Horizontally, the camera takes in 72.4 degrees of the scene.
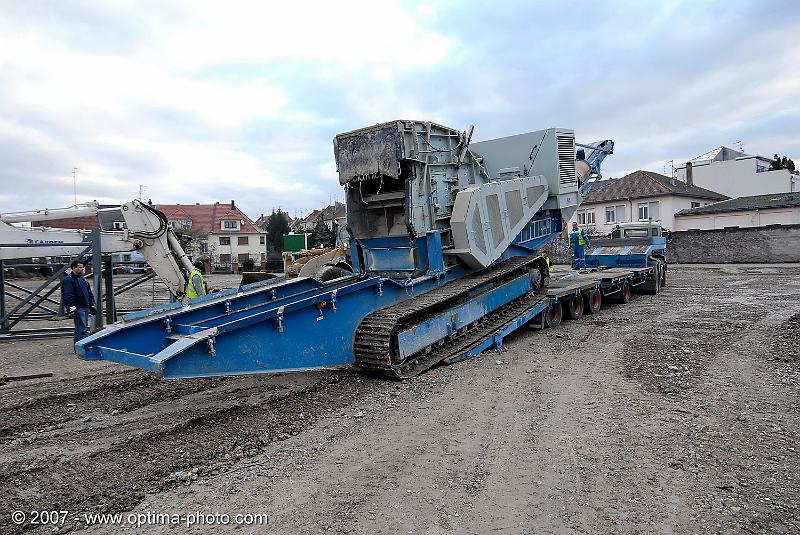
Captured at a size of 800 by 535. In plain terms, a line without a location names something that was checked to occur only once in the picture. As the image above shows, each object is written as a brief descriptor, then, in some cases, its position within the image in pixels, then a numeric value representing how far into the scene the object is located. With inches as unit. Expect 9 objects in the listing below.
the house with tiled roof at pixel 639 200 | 1534.2
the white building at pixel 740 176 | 1775.3
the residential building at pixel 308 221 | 2947.8
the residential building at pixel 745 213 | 1322.6
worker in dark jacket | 367.6
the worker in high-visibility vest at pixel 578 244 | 624.1
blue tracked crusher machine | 214.8
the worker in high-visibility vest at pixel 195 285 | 419.8
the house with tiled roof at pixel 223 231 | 2182.6
